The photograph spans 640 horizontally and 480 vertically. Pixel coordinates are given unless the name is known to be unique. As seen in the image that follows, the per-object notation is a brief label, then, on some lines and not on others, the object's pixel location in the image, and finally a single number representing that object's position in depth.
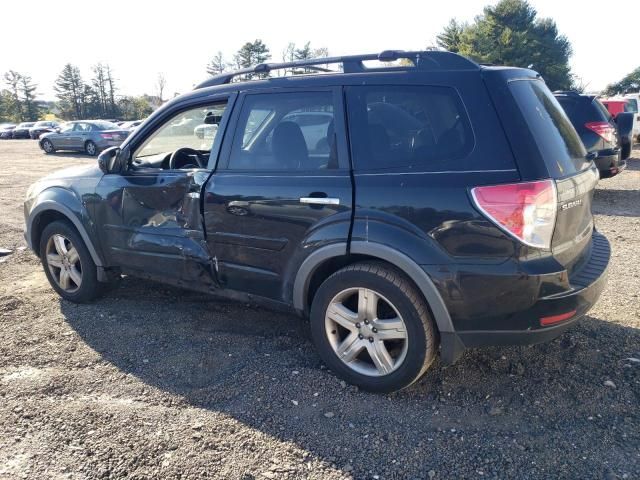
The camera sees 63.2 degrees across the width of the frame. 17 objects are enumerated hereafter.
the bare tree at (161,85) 84.19
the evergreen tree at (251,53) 65.00
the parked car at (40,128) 41.77
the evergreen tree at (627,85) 46.88
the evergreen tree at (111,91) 74.25
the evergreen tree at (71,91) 72.50
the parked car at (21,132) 45.03
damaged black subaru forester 2.67
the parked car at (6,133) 46.19
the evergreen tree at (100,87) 73.38
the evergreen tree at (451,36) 43.50
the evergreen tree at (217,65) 74.81
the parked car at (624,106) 16.52
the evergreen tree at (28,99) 75.12
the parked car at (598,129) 8.84
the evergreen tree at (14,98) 74.56
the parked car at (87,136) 21.86
